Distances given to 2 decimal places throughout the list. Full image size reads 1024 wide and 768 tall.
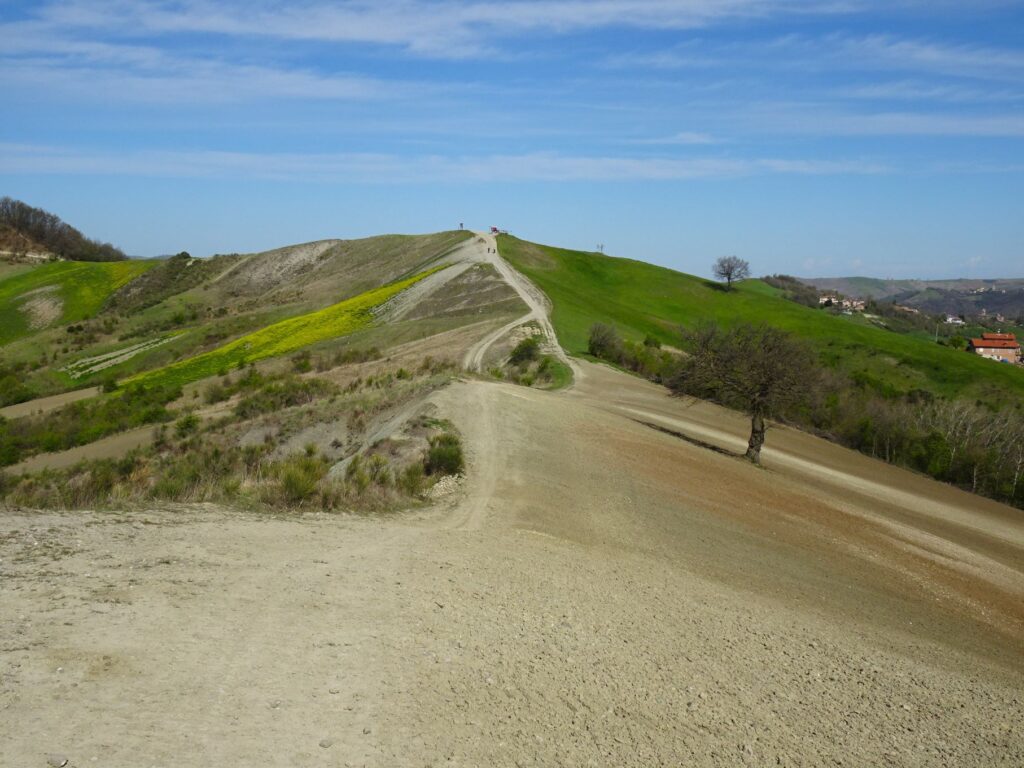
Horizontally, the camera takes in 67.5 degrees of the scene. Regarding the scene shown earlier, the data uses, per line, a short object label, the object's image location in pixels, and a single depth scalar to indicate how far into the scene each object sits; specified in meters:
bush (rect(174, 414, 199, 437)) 30.10
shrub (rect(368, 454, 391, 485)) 16.55
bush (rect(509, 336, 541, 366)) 39.47
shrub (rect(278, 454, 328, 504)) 14.26
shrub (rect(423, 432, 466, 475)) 17.84
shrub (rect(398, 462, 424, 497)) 16.41
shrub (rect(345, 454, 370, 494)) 15.66
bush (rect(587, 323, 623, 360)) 47.25
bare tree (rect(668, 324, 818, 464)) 27.47
